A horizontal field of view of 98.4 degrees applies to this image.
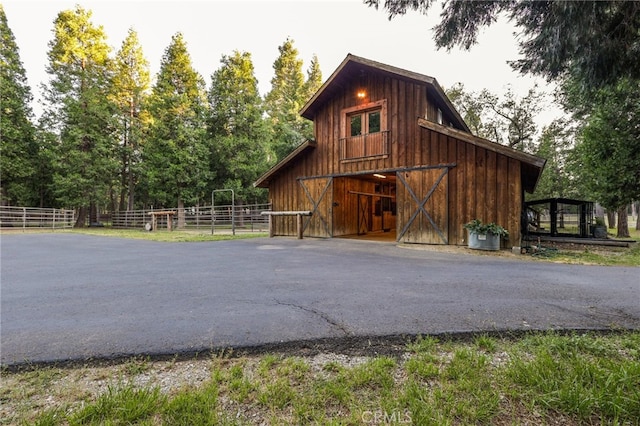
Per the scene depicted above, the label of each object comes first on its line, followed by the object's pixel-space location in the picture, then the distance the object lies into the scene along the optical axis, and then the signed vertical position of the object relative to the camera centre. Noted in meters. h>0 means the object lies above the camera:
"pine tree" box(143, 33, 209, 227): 21.11 +6.22
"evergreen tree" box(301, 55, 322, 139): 28.76 +15.08
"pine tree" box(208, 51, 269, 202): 22.62 +7.41
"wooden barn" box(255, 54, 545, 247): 8.00 +1.67
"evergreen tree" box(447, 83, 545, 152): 20.36 +7.80
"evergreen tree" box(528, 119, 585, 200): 18.34 +3.83
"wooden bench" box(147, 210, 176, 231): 17.27 -0.20
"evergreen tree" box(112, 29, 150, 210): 23.31 +10.27
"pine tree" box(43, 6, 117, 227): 20.62 +8.20
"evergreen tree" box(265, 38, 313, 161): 25.39 +12.79
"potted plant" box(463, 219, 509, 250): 7.54 -0.56
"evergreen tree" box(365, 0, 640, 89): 2.82 +2.04
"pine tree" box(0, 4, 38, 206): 20.34 +6.67
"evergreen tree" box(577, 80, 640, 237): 9.22 +2.33
